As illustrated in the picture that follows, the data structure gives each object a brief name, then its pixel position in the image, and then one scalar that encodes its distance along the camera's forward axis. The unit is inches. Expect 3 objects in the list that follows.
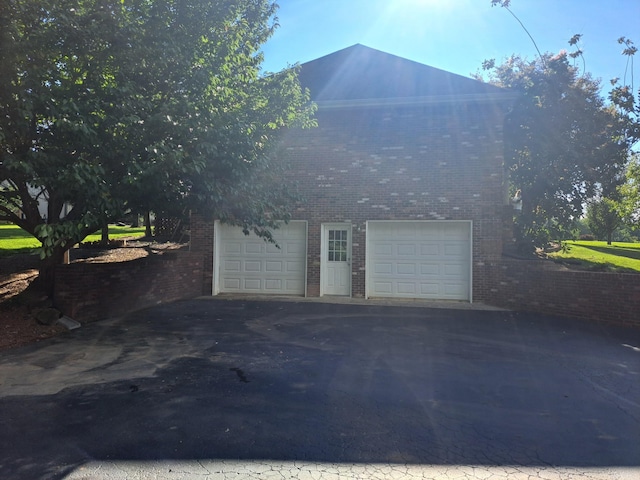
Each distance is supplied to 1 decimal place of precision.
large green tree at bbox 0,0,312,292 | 229.3
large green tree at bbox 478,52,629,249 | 542.9
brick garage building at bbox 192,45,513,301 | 443.2
